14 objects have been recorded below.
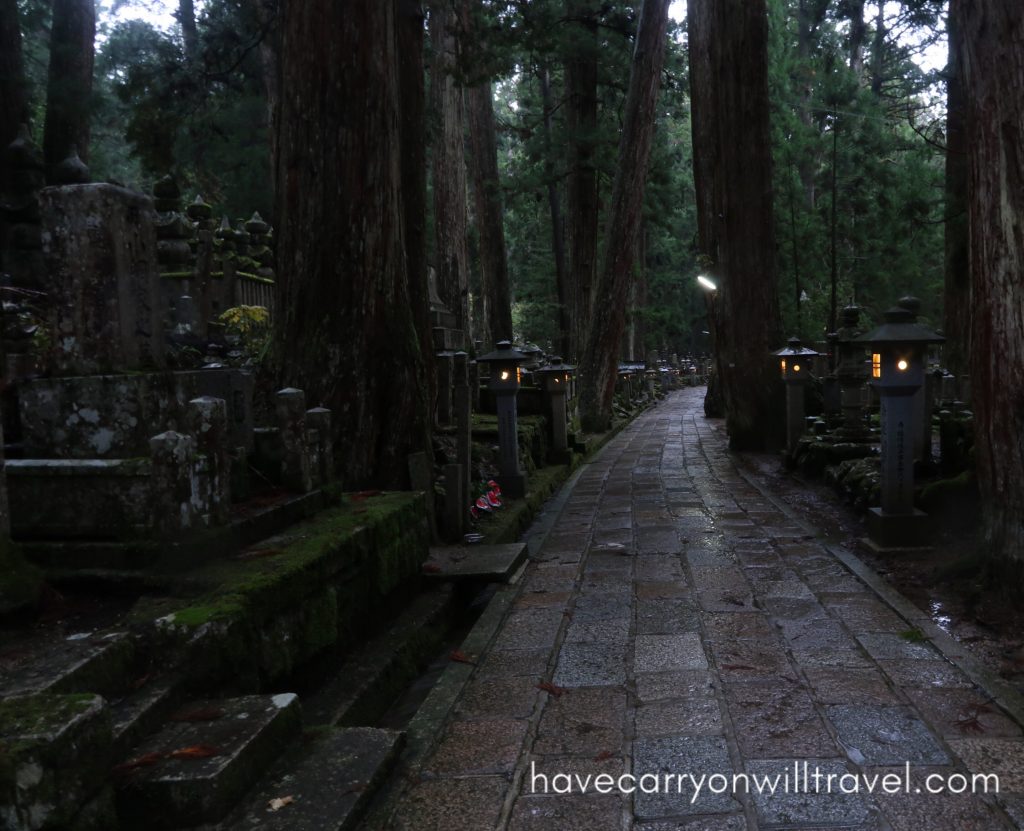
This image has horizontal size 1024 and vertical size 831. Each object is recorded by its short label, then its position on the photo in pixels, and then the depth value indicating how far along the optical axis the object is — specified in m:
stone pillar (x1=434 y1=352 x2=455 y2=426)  9.25
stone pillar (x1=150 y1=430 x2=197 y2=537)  3.16
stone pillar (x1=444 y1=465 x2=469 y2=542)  6.46
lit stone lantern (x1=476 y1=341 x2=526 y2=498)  8.09
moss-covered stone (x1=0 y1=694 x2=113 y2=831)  1.76
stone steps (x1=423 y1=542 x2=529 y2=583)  5.23
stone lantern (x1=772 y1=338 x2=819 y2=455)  10.26
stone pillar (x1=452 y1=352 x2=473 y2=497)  6.67
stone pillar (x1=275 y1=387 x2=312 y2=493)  4.58
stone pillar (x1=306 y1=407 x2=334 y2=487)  4.87
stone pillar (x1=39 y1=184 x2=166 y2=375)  3.95
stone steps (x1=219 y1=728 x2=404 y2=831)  2.22
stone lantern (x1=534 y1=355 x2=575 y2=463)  11.38
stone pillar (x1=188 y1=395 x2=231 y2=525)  3.39
